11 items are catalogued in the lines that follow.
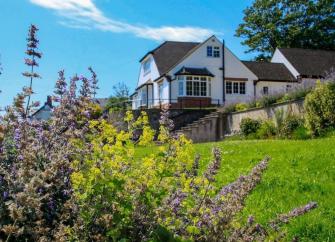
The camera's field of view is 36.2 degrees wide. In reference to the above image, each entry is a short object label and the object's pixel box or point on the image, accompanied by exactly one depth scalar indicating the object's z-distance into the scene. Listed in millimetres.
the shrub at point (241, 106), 25170
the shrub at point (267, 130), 20875
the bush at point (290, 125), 19234
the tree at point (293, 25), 54656
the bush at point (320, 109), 17141
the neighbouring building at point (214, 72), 38656
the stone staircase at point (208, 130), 27125
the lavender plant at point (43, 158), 2604
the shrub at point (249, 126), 22281
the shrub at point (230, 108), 26688
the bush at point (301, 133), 18014
